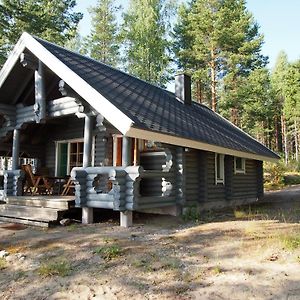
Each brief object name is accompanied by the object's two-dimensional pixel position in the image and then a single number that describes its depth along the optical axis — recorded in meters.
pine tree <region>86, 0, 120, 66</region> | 33.00
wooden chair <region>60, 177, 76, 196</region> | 11.41
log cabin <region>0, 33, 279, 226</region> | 8.57
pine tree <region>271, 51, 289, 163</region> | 41.78
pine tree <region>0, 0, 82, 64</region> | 20.52
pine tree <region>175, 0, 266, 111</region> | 26.27
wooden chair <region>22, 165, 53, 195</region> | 11.64
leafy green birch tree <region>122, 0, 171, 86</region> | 29.03
